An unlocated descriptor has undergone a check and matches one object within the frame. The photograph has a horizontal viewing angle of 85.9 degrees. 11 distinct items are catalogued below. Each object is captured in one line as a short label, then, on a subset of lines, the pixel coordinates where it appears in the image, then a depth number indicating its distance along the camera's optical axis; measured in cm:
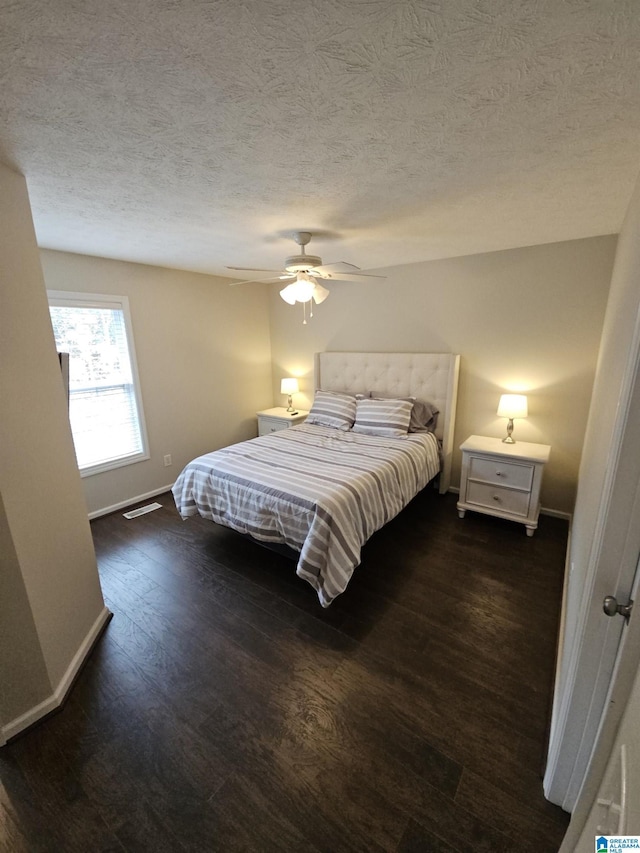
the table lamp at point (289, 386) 444
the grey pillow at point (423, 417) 346
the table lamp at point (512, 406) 293
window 299
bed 208
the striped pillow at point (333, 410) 369
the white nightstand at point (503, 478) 279
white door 63
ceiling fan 238
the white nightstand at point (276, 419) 426
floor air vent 331
